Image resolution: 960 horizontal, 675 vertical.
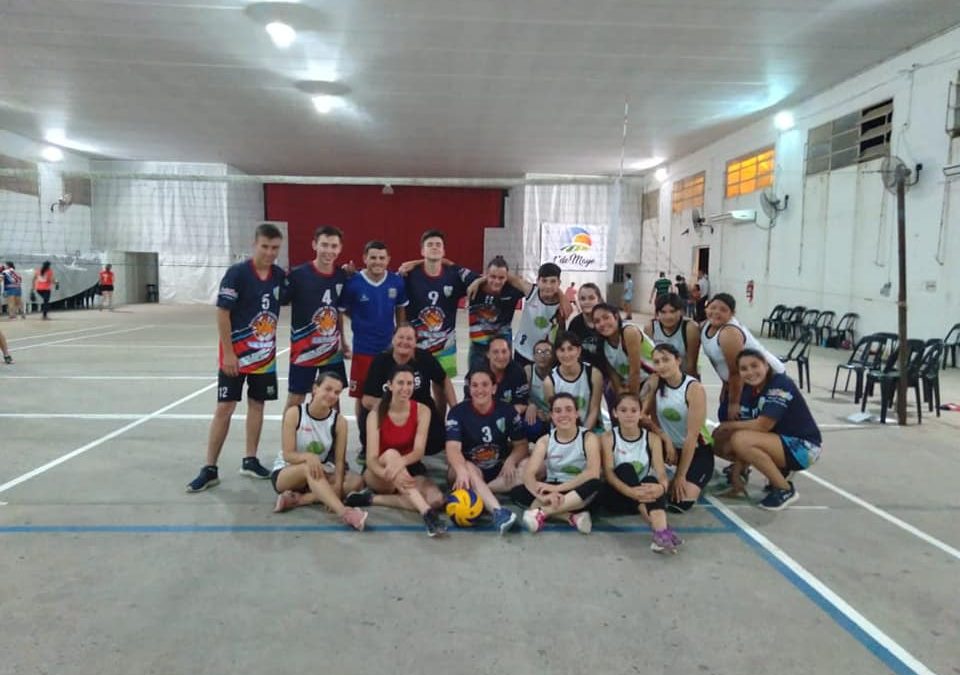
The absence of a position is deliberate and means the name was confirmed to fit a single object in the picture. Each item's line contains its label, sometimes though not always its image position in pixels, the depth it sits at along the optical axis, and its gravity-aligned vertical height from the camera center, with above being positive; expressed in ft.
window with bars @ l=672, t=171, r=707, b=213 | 58.08 +8.82
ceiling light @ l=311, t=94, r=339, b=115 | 42.68 +12.02
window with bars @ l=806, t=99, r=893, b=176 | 35.01 +8.98
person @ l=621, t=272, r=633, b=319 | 67.87 -1.23
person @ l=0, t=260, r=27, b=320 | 47.18 -1.76
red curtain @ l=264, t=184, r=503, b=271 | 73.20 +7.29
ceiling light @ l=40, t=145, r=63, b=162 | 58.75 +10.78
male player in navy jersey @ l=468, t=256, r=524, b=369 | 14.70 -0.80
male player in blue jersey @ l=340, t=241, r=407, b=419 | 13.93 -0.66
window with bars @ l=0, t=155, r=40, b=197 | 51.47 +7.24
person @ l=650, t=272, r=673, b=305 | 51.55 -0.22
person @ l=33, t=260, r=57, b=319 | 49.21 -1.35
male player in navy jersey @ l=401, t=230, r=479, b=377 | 14.47 -0.55
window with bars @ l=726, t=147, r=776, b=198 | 47.29 +8.96
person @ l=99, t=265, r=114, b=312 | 58.34 -1.09
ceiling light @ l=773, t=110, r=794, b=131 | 44.09 +11.84
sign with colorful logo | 61.40 +3.54
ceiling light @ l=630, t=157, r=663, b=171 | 62.95 +12.34
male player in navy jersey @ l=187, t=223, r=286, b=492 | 12.44 -1.24
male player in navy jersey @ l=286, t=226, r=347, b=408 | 13.33 -0.97
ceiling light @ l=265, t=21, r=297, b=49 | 30.12 +11.90
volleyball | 10.82 -4.00
